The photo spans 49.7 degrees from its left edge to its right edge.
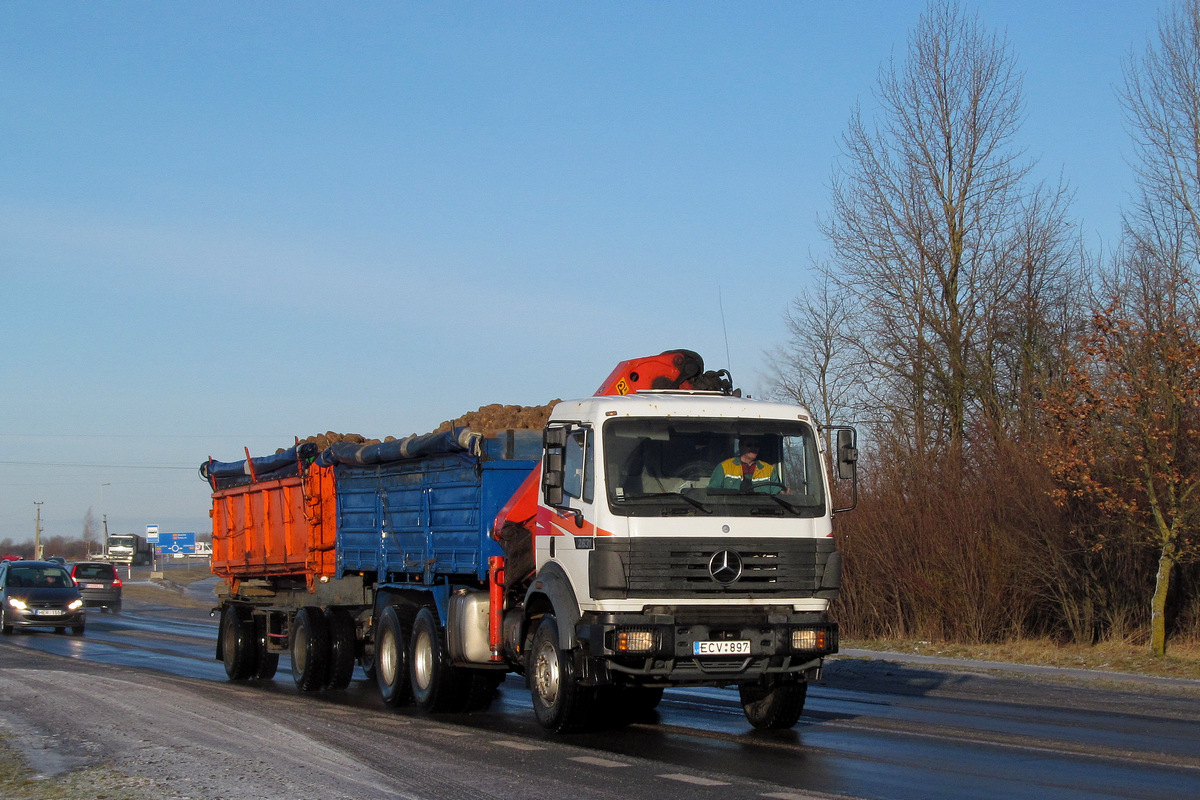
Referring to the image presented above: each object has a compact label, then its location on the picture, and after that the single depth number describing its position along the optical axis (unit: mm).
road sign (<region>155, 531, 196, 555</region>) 81250
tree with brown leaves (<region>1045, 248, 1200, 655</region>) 19328
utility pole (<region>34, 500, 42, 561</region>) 118431
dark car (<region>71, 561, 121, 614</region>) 43750
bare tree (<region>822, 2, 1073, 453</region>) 31797
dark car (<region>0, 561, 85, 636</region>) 31297
